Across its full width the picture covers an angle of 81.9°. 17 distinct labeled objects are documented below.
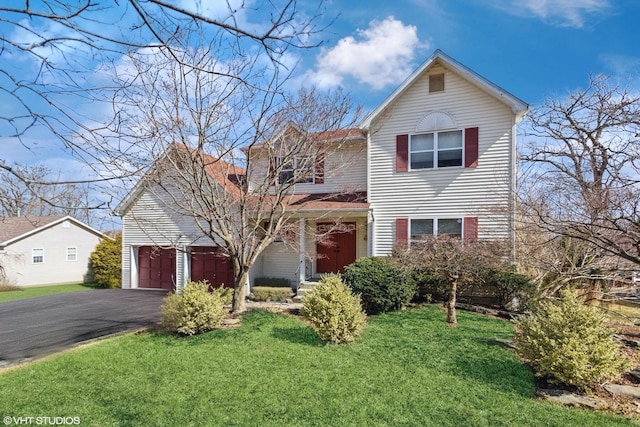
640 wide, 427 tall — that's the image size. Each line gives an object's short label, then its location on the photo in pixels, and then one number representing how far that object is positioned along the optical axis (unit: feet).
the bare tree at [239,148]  31.07
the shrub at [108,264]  66.59
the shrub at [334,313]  25.40
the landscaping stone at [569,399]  16.47
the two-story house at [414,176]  41.24
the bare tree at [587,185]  18.67
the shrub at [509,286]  35.14
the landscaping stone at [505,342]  24.08
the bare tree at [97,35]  8.79
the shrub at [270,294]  45.60
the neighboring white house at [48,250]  73.92
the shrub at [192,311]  28.89
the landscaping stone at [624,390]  17.43
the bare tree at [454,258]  31.78
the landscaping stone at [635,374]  19.45
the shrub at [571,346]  17.52
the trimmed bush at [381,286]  35.32
